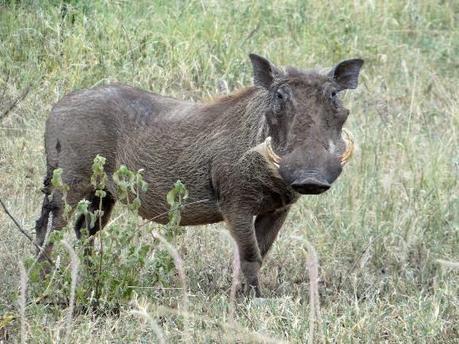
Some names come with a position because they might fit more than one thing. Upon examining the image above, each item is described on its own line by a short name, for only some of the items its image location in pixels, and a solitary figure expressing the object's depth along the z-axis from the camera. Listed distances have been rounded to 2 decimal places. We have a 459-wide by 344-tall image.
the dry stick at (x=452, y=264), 5.62
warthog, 9.45
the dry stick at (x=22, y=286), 5.45
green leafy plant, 8.87
